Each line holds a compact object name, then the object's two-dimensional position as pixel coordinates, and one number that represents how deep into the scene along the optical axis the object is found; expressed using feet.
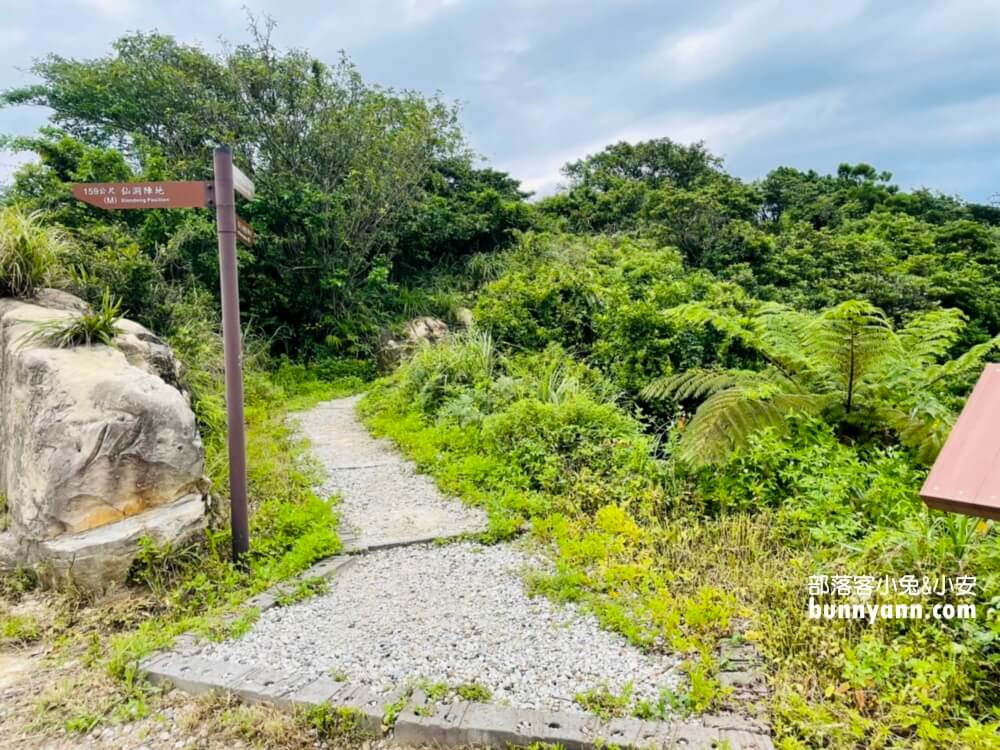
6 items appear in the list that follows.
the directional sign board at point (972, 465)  4.17
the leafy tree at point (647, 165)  60.39
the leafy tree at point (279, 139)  32.22
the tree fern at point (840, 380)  12.94
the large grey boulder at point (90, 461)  9.93
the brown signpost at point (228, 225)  10.07
